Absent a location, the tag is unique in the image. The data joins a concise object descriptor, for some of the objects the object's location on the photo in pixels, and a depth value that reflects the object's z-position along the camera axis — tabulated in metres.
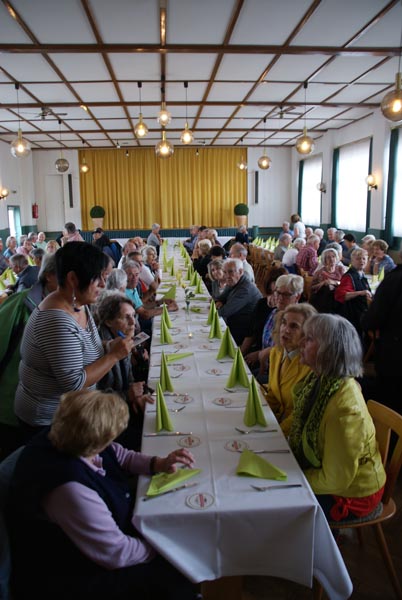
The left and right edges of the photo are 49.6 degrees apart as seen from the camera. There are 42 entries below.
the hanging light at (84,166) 11.95
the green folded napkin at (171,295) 4.57
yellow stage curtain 14.88
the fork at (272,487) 1.44
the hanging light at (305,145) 6.77
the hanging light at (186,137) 6.52
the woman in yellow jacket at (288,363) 2.25
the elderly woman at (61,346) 1.76
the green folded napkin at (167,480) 1.45
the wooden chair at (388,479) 1.79
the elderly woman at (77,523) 1.21
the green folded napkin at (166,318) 3.46
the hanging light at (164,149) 6.62
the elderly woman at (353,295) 4.38
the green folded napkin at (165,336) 3.20
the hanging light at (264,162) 9.02
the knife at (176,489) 1.43
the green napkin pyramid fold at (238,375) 2.32
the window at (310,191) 13.06
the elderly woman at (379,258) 5.91
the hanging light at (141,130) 6.07
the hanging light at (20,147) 6.46
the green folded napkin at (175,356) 2.78
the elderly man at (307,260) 6.82
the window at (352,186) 10.11
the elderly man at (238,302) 4.03
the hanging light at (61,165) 9.81
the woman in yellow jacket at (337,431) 1.61
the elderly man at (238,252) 5.45
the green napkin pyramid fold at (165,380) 2.29
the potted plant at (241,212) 14.40
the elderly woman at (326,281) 4.77
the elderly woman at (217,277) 4.85
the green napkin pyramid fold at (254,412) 1.89
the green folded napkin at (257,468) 1.50
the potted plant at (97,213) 14.29
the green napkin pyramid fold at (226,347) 2.81
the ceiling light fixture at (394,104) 4.09
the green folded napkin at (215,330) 3.29
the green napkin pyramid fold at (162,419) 1.86
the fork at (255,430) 1.83
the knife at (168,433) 1.83
